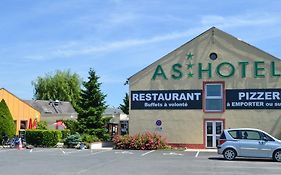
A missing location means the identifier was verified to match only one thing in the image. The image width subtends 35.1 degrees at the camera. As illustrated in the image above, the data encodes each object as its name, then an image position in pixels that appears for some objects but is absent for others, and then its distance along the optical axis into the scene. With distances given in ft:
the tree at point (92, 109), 124.85
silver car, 70.18
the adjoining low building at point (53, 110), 176.40
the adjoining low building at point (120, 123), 157.22
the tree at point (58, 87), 242.37
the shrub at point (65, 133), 124.14
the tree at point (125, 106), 203.06
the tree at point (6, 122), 118.93
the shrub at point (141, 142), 100.37
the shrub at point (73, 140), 107.24
